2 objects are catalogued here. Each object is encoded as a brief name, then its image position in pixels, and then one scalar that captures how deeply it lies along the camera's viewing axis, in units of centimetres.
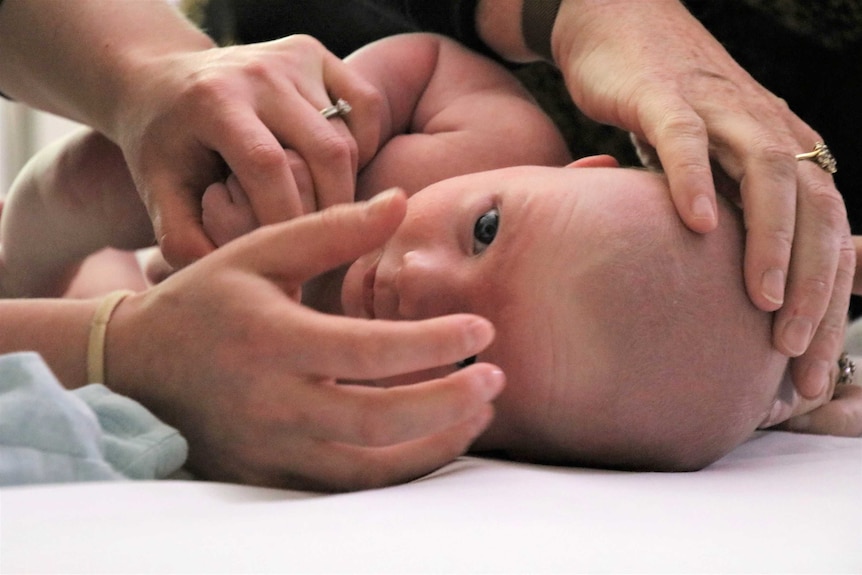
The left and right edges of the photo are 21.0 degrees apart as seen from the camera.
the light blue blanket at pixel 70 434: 76
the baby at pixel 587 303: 84
